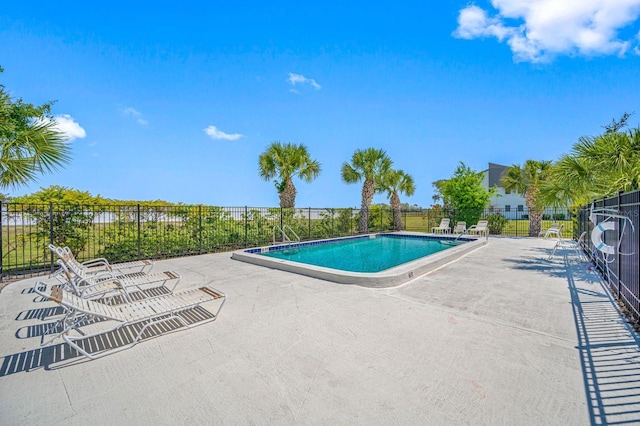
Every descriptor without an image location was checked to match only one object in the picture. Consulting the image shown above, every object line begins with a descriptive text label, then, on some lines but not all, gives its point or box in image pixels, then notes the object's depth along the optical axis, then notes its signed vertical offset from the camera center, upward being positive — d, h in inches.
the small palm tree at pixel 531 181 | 641.6 +78.9
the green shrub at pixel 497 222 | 726.5 -20.7
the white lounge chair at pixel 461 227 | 649.0 -29.6
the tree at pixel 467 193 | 706.2 +53.4
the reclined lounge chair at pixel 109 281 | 152.2 -42.2
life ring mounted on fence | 182.9 -15.1
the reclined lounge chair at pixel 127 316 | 117.5 -49.6
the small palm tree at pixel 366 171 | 687.7 +108.5
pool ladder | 478.5 -32.6
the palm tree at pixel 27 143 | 233.5 +63.8
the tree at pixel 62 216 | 286.5 +0.2
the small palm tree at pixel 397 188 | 747.4 +70.8
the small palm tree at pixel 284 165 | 577.3 +102.0
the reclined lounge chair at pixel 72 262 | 179.8 -31.1
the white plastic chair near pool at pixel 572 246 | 354.3 -48.3
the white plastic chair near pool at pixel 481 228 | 594.5 -28.8
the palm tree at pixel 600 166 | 251.7 +47.4
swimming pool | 231.3 -53.5
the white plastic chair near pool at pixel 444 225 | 675.4 -24.8
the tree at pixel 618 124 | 339.6 +110.9
